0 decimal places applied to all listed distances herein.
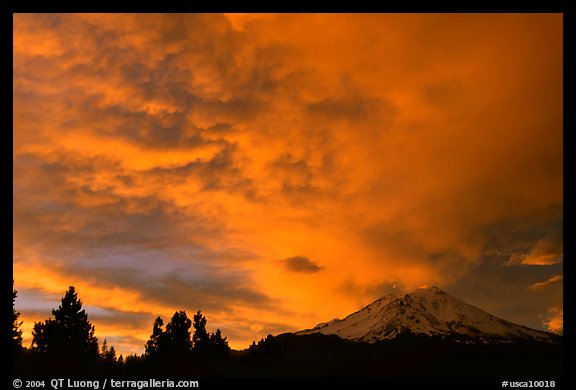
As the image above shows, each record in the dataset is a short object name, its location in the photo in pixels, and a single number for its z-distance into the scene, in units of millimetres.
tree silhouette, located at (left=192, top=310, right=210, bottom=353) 159025
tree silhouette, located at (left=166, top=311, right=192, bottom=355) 149225
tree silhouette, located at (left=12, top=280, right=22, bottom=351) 115125
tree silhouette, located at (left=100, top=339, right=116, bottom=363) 179350
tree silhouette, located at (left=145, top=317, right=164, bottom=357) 148625
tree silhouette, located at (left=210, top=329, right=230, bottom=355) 165375
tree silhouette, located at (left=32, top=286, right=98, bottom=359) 114438
